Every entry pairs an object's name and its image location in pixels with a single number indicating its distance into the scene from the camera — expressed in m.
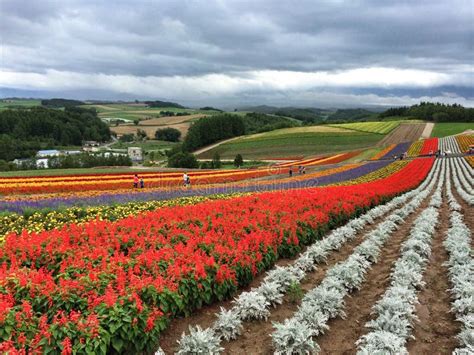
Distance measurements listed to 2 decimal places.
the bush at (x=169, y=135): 155.30
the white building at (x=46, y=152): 98.12
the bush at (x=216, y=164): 67.94
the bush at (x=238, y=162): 68.19
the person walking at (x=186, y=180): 29.72
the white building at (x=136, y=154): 99.59
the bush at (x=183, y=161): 68.88
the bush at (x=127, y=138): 154.38
